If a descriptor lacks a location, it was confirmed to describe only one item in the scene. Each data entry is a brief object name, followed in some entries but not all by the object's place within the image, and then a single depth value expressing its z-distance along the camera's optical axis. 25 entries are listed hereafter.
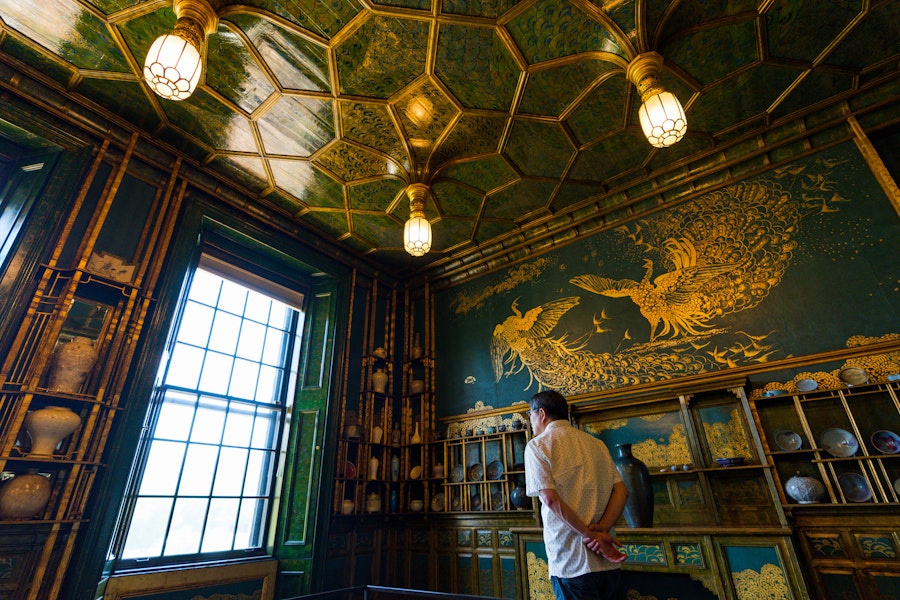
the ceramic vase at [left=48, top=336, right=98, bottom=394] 3.39
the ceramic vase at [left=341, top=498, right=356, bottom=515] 5.15
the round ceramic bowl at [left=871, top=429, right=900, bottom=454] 3.39
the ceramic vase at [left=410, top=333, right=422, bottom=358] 6.47
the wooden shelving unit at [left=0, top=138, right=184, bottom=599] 3.09
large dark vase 3.83
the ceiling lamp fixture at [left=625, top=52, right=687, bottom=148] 3.01
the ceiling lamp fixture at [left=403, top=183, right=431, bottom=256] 3.99
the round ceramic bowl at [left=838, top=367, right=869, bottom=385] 3.64
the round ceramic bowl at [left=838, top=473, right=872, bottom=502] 3.39
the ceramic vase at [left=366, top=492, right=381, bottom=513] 5.49
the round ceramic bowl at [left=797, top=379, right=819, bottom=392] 3.78
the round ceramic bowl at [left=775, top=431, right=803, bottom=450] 3.74
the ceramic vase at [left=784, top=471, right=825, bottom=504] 3.47
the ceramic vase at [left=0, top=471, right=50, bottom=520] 2.99
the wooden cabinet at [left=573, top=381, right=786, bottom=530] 3.82
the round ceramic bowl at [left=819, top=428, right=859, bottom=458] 3.52
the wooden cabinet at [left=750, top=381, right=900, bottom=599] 3.22
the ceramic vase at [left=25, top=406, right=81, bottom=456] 3.18
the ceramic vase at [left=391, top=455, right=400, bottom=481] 5.79
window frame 3.85
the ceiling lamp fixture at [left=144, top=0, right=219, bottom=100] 2.56
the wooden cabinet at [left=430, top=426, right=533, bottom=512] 5.06
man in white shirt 1.98
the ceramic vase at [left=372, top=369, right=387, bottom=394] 6.10
